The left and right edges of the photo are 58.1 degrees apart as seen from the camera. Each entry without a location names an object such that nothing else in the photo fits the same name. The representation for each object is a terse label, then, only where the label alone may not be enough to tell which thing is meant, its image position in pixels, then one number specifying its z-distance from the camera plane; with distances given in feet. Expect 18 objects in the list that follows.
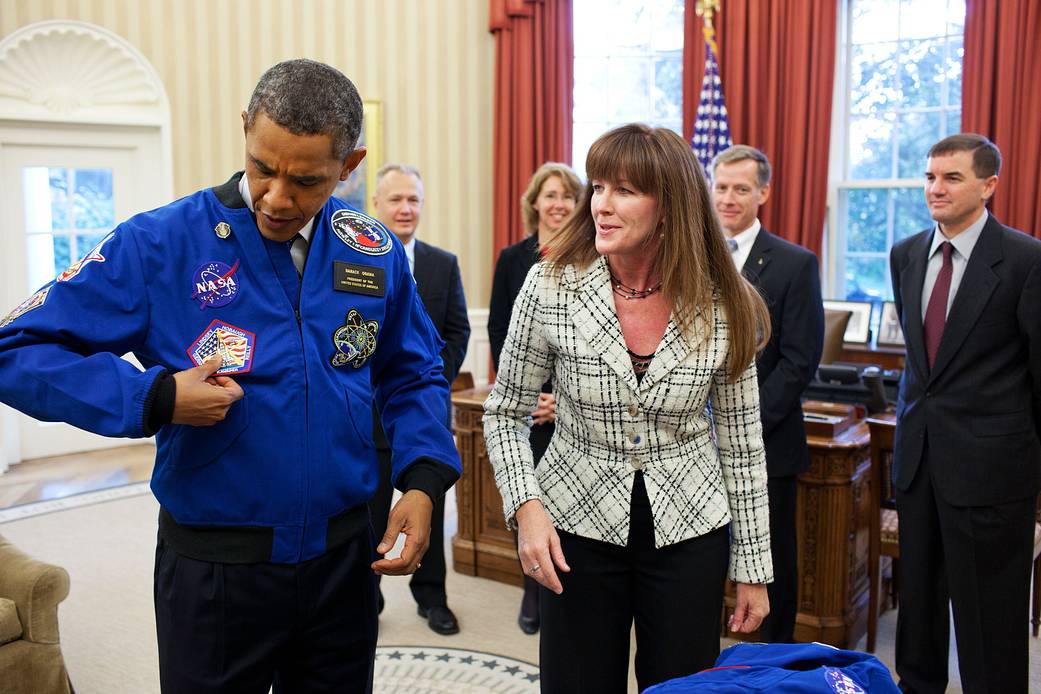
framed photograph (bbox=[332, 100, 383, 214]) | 23.22
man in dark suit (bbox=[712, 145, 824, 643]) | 9.48
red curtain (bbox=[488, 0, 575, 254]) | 23.32
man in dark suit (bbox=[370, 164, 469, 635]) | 11.77
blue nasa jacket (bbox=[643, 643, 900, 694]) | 3.62
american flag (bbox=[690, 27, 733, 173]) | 21.21
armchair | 8.83
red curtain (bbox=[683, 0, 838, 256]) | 20.81
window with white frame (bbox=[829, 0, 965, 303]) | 21.02
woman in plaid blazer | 5.66
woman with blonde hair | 11.50
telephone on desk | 12.76
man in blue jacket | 4.44
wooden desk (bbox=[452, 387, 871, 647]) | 10.78
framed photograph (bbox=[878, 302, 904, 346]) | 18.26
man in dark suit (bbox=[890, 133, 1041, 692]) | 8.66
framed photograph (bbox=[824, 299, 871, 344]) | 18.28
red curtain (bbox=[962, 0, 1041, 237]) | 18.58
